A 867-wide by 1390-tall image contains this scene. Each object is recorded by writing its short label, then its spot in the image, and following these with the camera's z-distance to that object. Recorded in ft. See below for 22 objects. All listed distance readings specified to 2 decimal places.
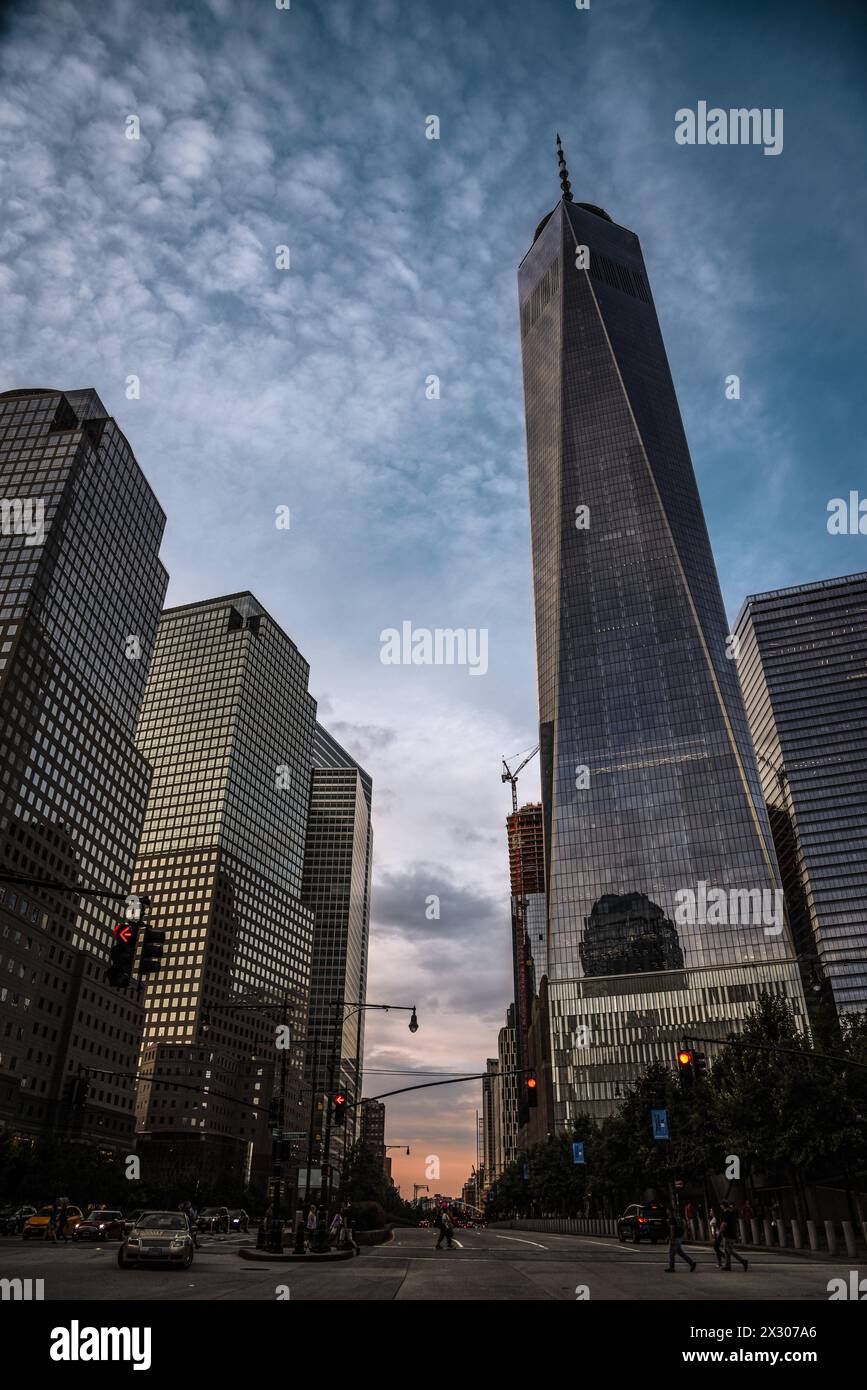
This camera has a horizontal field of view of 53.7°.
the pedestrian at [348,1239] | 123.24
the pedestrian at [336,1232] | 132.57
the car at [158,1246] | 85.16
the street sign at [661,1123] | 162.61
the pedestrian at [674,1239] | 87.86
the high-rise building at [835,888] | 597.52
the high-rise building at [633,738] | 459.32
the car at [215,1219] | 231.50
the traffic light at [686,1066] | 96.37
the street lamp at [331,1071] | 127.85
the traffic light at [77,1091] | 124.16
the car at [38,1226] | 150.20
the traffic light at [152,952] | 68.90
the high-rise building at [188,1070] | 609.01
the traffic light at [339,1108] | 113.88
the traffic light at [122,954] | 68.90
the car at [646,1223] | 157.89
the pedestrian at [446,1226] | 132.57
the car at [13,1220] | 164.45
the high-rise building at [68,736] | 408.67
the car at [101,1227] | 150.41
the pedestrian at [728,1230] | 90.46
